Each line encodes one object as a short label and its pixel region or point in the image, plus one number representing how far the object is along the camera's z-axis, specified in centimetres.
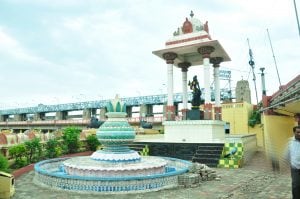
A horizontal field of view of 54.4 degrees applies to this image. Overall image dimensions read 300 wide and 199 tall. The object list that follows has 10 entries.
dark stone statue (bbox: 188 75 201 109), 2002
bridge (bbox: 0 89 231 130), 6291
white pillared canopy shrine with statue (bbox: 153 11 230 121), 1895
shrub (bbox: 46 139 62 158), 1533
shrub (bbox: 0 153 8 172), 970
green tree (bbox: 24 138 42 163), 1416
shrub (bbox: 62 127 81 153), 1712
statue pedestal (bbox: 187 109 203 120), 1969
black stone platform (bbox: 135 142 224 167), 1499
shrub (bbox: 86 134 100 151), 1919
